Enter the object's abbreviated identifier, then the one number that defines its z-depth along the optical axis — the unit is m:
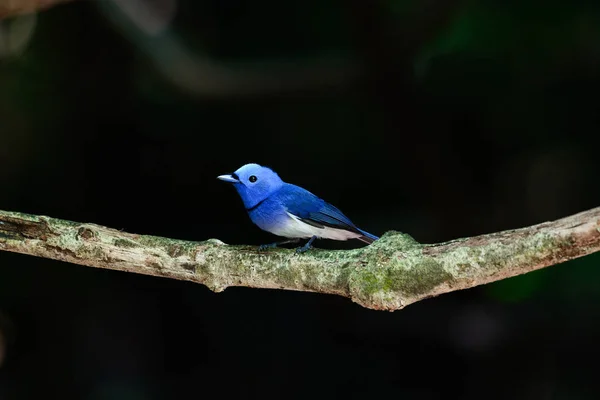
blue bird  4.04
